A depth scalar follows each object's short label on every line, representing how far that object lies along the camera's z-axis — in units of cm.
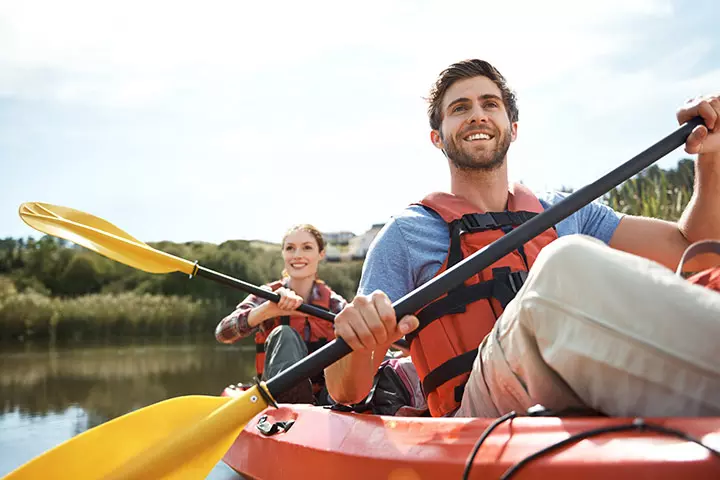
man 98
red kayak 93
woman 328
